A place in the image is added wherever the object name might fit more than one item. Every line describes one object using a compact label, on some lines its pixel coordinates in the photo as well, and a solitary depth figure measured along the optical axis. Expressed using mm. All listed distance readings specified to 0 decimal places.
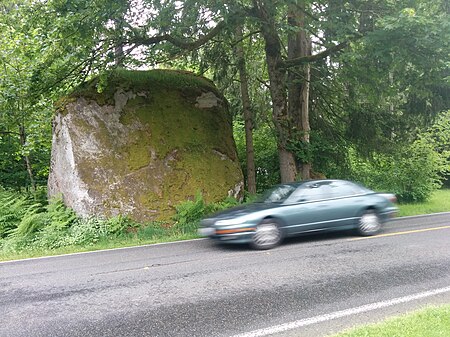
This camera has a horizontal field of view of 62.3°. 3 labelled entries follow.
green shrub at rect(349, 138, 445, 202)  16609
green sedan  7762
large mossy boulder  11430
